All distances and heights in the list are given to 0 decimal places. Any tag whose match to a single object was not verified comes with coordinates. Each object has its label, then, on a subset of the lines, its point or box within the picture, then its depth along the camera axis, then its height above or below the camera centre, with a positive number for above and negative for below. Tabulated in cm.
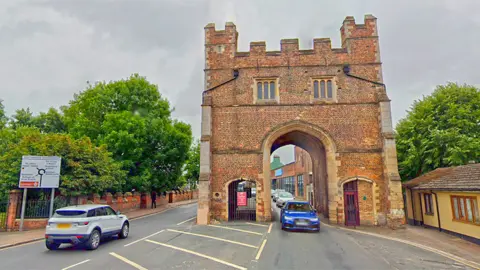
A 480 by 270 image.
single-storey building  1241 -79
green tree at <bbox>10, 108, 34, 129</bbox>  3412 +819
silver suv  956 -137
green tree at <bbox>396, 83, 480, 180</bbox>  1789 +349
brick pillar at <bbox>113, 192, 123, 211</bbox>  2432 -110
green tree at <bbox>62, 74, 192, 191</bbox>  2423 +507
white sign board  1419 +74
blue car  1480 -174
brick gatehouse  1750 +432
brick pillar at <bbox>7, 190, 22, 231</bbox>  1442 -109
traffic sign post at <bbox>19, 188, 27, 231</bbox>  1399 -84
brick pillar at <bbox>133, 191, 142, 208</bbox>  2928 -116
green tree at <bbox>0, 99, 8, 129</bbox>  2880 +724
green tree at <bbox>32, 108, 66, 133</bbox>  3425 +780
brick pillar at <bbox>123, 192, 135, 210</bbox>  2642 -129
